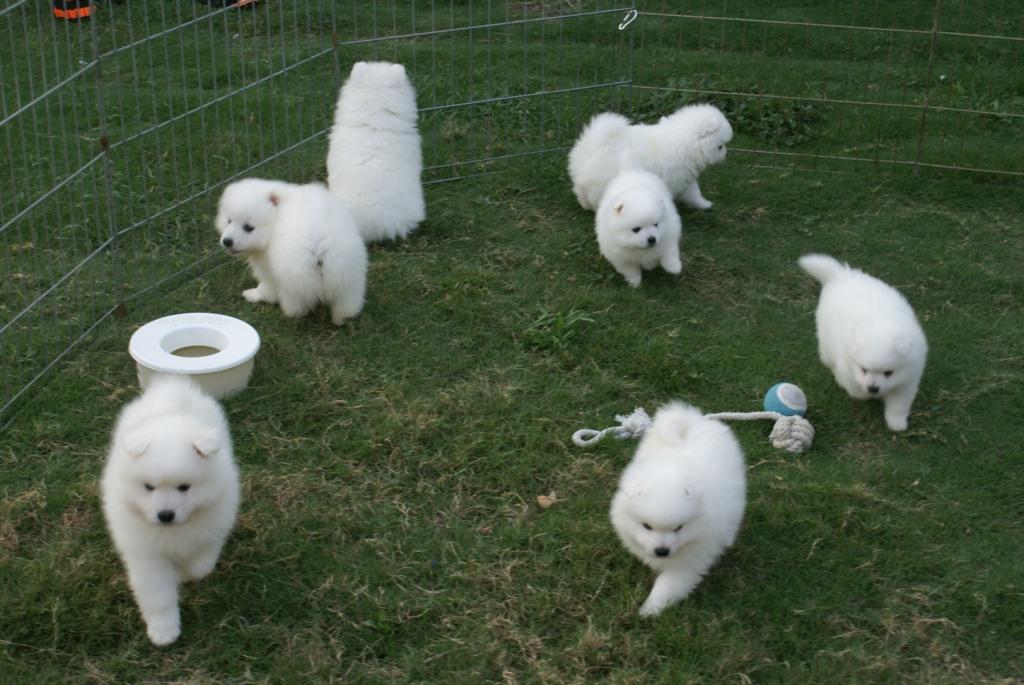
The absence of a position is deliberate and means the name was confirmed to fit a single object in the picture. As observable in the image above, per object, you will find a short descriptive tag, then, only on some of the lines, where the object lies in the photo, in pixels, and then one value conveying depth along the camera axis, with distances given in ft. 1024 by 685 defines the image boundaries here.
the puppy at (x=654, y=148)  16.90
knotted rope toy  12.10
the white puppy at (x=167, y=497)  9.00
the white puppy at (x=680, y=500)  9.52
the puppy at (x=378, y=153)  16.08
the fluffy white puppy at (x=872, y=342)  12.17
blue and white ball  12.47
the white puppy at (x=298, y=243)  13.74
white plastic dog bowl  12.23
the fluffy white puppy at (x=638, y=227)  14.96
